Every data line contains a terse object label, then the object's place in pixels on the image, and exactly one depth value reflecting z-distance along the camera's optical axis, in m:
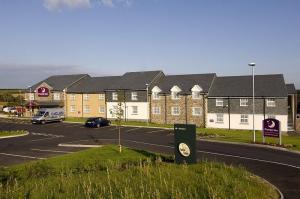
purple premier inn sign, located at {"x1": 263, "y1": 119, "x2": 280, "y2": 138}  25.63
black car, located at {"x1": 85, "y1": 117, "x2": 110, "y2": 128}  39.08
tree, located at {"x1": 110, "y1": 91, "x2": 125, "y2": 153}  23.85
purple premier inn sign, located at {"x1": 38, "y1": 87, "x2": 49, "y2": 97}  55.35
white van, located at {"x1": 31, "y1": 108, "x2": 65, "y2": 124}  43.54
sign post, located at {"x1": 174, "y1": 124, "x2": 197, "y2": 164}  17.17
